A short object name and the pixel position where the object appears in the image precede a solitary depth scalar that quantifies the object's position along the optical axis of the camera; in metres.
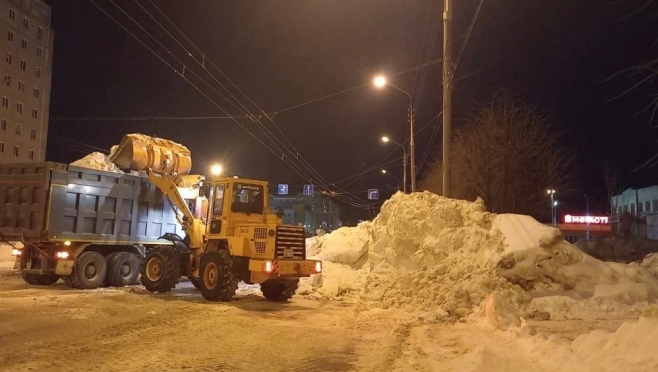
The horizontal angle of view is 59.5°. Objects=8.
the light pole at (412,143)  30.79
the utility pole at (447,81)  17.58
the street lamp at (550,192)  27.64
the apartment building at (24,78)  69.69
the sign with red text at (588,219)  74.03
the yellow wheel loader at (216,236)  14.80
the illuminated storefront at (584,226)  68.12
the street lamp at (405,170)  41.30
